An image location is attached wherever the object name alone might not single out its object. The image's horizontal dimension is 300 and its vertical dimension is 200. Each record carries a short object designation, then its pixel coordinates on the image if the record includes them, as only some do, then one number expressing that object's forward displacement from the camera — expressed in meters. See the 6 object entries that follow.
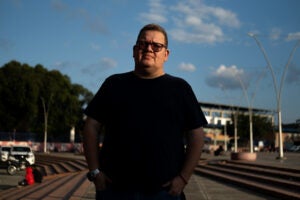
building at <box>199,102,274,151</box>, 102.81
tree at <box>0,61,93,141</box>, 55.97
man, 2.26
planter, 24.31
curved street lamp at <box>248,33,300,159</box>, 28.25
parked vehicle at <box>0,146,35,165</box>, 27.86
